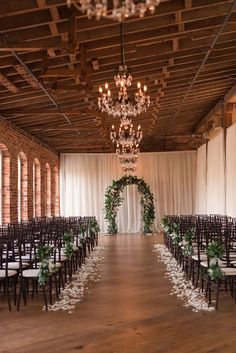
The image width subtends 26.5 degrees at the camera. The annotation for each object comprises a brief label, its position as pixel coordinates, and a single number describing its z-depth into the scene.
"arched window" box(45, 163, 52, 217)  21.34
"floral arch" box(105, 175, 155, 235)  21.16
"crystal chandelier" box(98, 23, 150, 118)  8.60
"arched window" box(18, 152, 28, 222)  16.95
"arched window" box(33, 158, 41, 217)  19.34
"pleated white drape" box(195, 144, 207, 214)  20.27
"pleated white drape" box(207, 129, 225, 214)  16.61
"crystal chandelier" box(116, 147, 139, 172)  17.06
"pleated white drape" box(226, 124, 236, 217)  14.78
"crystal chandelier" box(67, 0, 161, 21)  2.96
